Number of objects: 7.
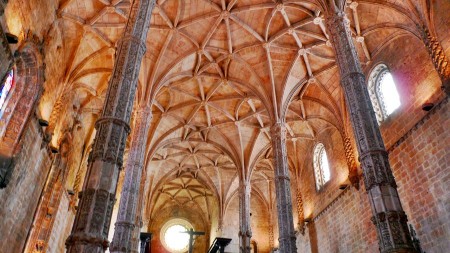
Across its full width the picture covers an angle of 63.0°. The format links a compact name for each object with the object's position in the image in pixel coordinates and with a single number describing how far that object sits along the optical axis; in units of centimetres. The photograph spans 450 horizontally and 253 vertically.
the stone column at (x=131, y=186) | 1341
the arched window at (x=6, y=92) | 1285
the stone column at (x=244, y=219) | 2181
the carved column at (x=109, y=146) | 688
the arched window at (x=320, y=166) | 2206
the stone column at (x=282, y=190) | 1516
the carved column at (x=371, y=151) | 816
